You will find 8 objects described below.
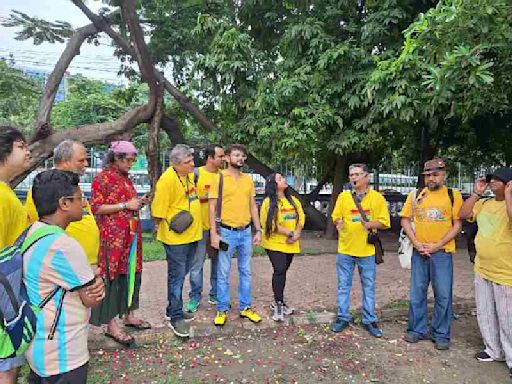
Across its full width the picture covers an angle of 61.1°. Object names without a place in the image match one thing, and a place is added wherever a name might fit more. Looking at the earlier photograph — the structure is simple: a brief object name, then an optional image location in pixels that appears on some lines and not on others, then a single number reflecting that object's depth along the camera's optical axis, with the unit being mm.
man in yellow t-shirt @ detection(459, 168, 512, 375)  3668
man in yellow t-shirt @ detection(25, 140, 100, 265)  3254
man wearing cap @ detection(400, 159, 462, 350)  4105
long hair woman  4570
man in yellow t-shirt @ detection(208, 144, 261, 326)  4449
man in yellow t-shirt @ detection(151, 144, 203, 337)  4164
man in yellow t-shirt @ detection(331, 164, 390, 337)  4371
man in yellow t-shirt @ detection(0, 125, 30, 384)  2303
